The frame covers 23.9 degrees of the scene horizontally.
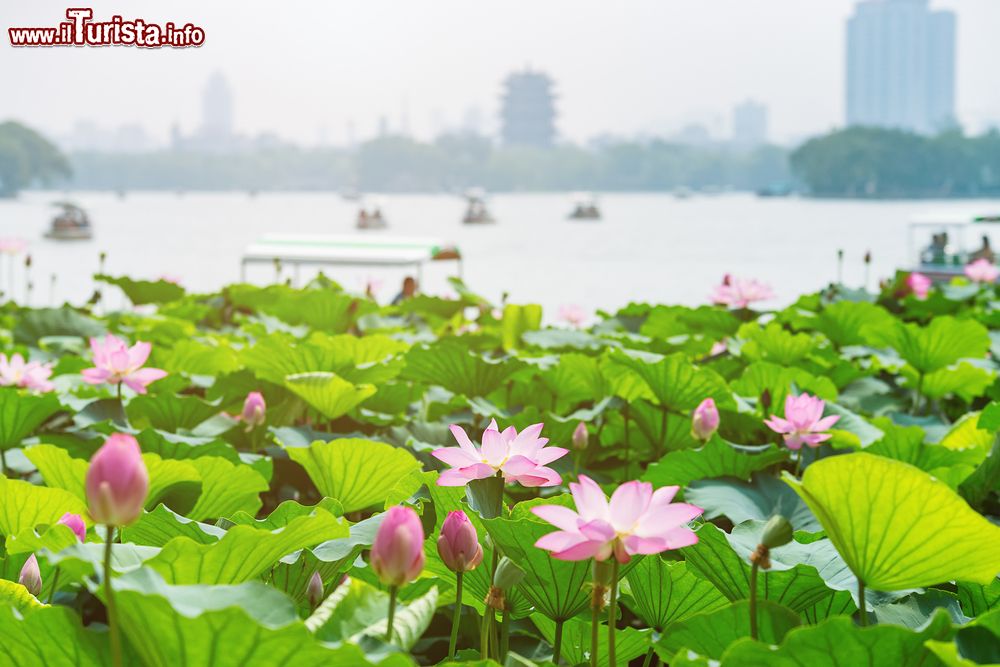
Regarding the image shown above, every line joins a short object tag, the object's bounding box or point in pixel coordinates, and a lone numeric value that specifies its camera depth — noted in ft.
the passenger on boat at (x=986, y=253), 147.90
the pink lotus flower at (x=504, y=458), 19.44
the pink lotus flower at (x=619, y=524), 16.17
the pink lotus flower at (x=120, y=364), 24.39
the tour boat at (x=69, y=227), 398.40
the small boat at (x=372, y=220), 476.48
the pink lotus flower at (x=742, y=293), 32.38
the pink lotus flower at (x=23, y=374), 26.26
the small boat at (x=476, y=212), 559.04
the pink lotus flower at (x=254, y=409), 24.96
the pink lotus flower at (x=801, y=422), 22.84
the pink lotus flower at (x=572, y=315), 35.63
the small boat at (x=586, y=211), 600.08
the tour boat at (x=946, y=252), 151.55
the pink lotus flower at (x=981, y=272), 44.94
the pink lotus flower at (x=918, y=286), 37.86
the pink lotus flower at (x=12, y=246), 53.43
